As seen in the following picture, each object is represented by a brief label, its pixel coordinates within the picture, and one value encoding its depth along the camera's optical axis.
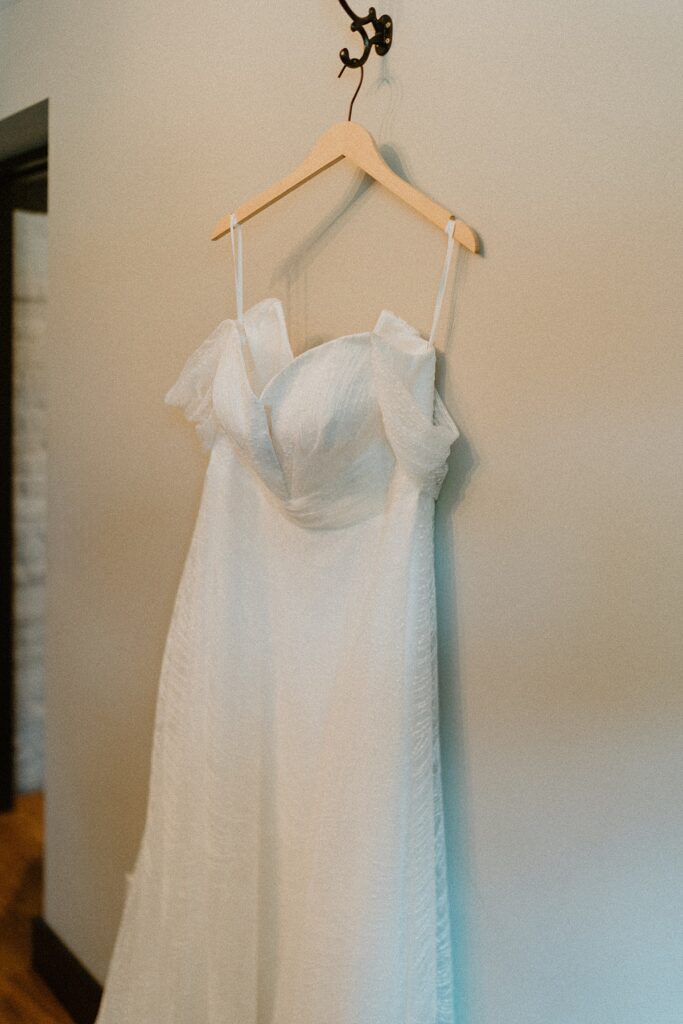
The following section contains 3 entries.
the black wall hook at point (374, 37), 1.21
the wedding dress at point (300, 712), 1.12
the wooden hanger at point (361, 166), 1.12
